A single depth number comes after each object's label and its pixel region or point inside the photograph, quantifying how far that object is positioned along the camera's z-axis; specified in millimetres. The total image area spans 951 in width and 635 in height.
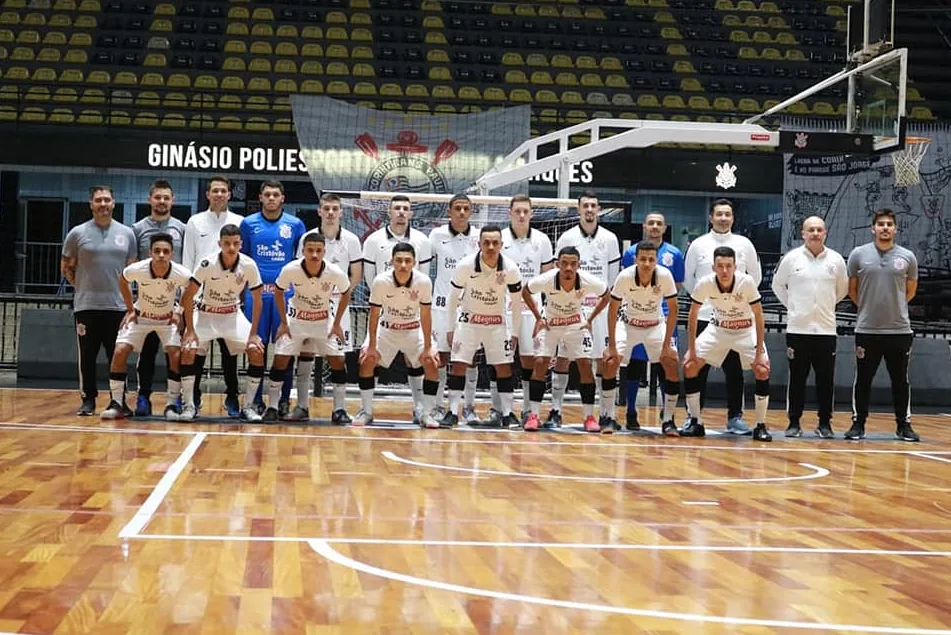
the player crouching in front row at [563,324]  9211
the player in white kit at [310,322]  9039
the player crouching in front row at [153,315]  8891
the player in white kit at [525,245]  9834
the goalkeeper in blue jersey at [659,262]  9703
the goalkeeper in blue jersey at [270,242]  9516
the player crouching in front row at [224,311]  8875
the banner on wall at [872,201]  19078
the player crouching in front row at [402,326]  9102
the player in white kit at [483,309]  9242
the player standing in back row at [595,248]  9992
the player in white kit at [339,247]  9844
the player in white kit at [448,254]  9727
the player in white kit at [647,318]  9156
